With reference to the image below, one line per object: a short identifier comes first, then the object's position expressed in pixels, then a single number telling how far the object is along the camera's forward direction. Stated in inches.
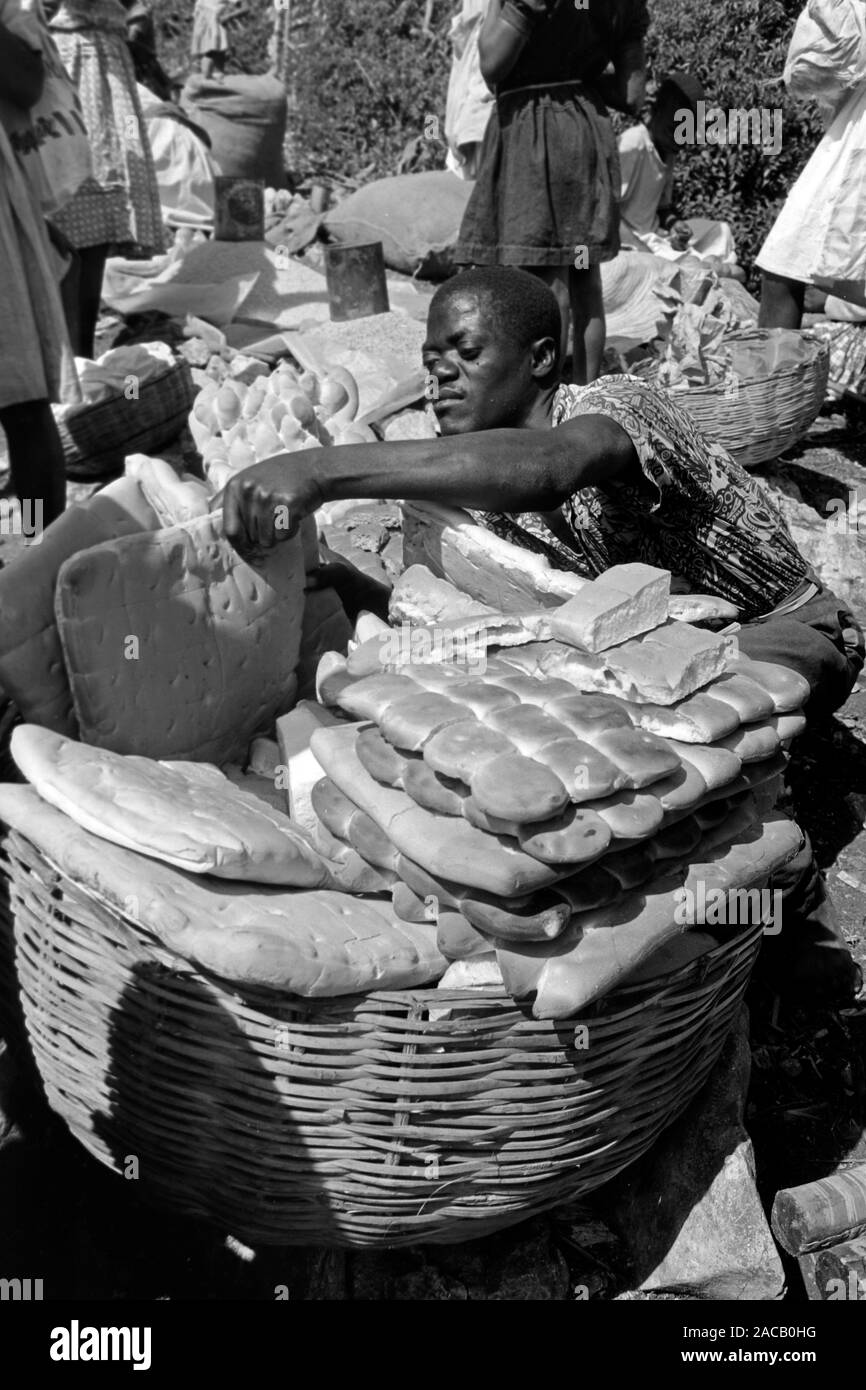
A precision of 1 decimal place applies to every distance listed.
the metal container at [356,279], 219.0
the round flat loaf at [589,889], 61.1
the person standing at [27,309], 119.3
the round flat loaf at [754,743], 65.9
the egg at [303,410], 127.8
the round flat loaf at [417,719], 62.4
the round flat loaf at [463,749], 59.4
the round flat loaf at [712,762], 63.1
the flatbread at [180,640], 70.5
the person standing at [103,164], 193.5
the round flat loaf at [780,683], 68.9
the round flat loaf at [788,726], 69.2
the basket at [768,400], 179.0
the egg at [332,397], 153.3
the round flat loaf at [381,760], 64.6
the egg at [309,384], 147.9
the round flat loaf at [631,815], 59.0
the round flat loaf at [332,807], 68.4
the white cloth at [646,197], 310.2
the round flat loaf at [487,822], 58.2
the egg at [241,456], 118.0
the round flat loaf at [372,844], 66.0
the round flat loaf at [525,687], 65.2
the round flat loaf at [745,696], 66.3
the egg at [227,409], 130.8
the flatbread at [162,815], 60.7
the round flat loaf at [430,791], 61.5
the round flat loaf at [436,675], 66.5
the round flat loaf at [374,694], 65.6
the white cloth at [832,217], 191.0
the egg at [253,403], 131.2
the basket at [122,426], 162.1
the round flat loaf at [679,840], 64.1
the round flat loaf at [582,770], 58.2
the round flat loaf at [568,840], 57.2
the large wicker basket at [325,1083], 61.6
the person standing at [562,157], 175.2
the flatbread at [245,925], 57.9
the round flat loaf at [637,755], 59.5
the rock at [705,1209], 77.2
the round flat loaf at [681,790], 61.3
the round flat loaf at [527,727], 60.8
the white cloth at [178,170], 293.7
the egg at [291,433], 122.9
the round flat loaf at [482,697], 63.7
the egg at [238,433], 124.8
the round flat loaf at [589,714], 62.2
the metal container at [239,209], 270.8
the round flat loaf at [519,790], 56.4
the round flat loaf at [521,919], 59.4
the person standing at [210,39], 387.2
